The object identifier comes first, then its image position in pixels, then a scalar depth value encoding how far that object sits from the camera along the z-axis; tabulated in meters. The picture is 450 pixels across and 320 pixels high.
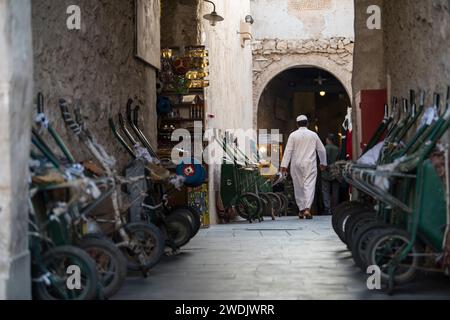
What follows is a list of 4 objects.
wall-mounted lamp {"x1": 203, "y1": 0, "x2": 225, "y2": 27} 12.34
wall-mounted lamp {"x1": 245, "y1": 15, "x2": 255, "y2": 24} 20.03
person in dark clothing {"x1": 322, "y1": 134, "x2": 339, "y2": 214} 16.50
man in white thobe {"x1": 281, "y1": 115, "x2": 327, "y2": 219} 13.48
